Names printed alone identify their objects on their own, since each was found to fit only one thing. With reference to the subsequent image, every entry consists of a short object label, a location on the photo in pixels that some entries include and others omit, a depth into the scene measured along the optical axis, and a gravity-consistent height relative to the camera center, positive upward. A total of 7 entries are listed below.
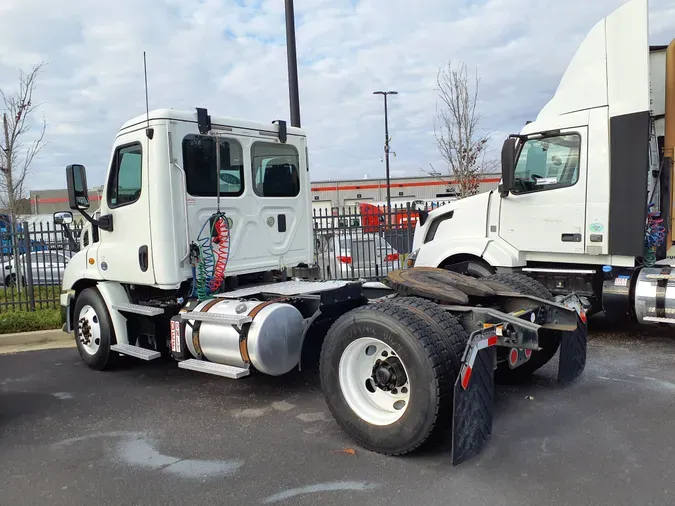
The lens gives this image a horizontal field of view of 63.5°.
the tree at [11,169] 10.66 +1.27
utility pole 8.80 +2.52
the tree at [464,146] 14.59 +1.84
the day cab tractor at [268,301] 3.70 -0.73
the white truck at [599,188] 6.36 +0.27
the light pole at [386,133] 23.67 +3.75
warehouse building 45.91 +2.48
